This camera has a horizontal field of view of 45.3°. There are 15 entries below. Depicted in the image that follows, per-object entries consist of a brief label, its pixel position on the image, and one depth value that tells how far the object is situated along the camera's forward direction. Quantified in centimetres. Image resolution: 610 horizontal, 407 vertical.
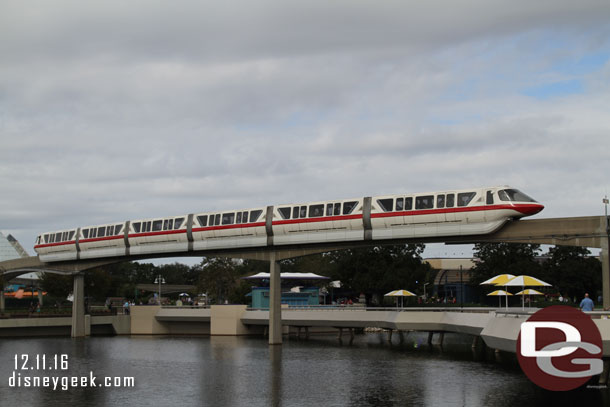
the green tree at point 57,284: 9744
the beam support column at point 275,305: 5738
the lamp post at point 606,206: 3881
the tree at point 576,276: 8856
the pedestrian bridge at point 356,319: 3475
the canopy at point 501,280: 4372
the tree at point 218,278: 11050
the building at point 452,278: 11181
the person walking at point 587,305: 3381
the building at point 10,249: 15088
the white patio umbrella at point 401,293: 6319
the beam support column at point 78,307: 7388
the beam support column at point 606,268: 4099
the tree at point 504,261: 8750
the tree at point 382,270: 8900
